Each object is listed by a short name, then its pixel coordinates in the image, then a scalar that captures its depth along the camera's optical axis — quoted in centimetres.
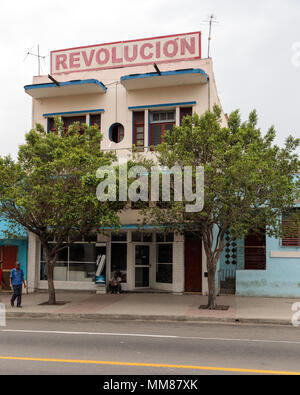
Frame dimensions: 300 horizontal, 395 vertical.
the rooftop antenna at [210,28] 1892
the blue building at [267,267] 1720
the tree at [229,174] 1352
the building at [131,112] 1830
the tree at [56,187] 1479
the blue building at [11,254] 2002
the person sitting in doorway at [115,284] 1862
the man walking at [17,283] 1547
